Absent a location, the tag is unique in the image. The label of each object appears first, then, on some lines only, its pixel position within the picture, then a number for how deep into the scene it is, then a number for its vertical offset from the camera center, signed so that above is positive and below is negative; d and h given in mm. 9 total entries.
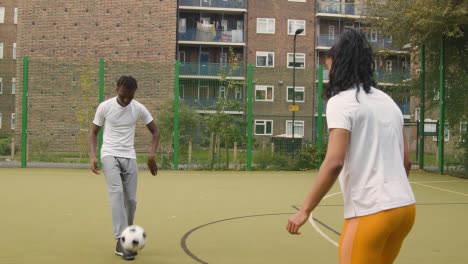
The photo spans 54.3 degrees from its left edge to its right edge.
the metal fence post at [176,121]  13531 +349
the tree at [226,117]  13531 +489
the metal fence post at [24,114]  13188 +454
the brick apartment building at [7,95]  12828 +1014
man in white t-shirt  4492 -135
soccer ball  3934 -931
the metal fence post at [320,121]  14078 +440
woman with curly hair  2090 -136
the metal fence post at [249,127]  13828 +221
